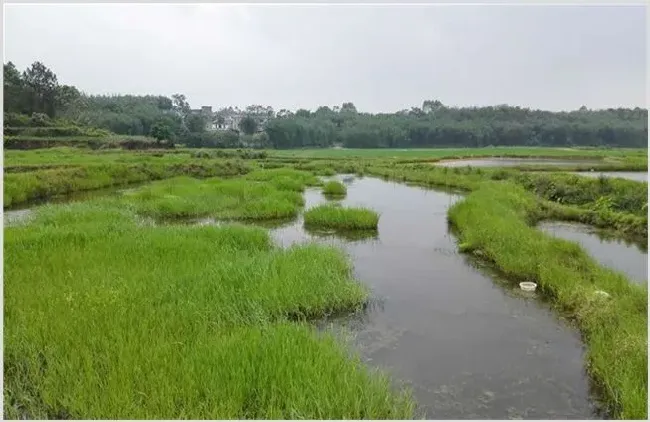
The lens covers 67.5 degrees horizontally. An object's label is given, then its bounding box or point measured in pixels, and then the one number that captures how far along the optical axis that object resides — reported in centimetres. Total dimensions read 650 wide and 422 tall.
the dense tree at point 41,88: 4856
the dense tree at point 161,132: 5044
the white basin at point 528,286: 823
